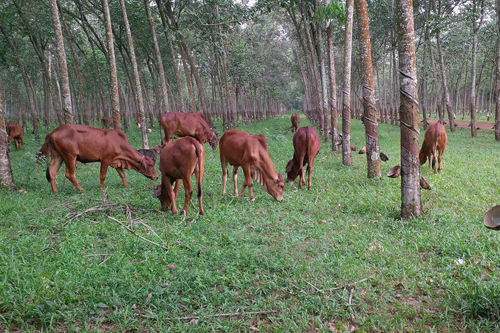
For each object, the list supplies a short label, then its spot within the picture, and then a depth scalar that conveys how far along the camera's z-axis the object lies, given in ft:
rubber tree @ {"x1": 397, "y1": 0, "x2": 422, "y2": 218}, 19.08
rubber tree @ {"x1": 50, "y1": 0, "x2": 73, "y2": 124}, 31.76
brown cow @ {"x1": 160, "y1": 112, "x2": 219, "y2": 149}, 43.91
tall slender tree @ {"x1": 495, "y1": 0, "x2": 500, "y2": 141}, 50.49
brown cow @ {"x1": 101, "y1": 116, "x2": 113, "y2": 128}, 73.56
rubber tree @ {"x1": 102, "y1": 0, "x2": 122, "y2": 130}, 36.78
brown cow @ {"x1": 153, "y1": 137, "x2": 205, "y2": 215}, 21.47
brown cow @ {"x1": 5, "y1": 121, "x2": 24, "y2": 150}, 50.11
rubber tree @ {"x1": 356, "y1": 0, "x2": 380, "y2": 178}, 28.19
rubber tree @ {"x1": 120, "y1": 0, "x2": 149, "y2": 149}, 40.93
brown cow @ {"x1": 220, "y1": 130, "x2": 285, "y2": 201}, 25.82
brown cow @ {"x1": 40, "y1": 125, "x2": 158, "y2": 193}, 27.22
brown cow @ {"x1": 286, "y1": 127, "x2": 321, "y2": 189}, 29.66
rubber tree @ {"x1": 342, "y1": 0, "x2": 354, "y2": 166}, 31.50
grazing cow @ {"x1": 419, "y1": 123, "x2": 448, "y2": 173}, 31.99
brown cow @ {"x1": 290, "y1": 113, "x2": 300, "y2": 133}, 78.64
